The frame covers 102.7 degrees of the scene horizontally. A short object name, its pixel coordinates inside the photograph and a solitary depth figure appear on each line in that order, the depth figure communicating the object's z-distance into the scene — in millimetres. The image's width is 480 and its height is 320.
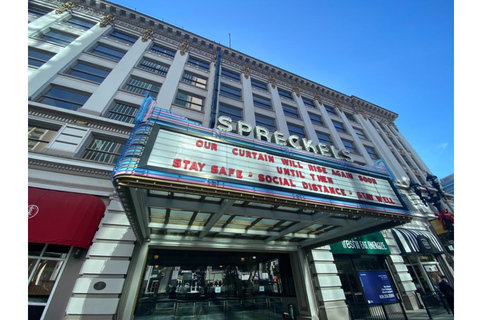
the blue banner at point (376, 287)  12164
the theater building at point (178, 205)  6492
